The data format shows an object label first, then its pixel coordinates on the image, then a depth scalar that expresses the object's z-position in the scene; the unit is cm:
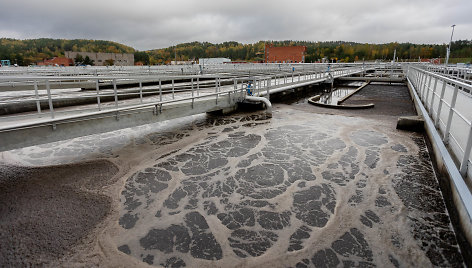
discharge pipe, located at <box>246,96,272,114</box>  1318
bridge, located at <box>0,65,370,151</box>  590
